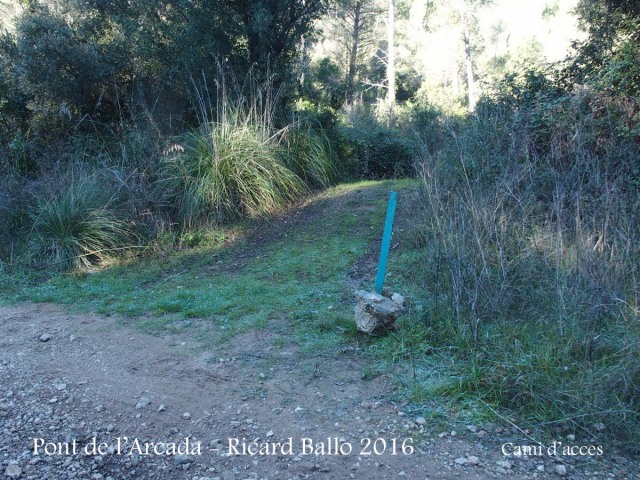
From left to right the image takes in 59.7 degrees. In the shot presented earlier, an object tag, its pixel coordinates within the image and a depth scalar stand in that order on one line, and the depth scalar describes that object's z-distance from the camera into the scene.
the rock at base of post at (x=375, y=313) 4.98
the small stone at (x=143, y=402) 4.20
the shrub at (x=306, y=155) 10.71
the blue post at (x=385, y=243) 5.22
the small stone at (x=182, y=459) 3.60
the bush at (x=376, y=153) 12.78
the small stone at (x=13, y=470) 3.48
